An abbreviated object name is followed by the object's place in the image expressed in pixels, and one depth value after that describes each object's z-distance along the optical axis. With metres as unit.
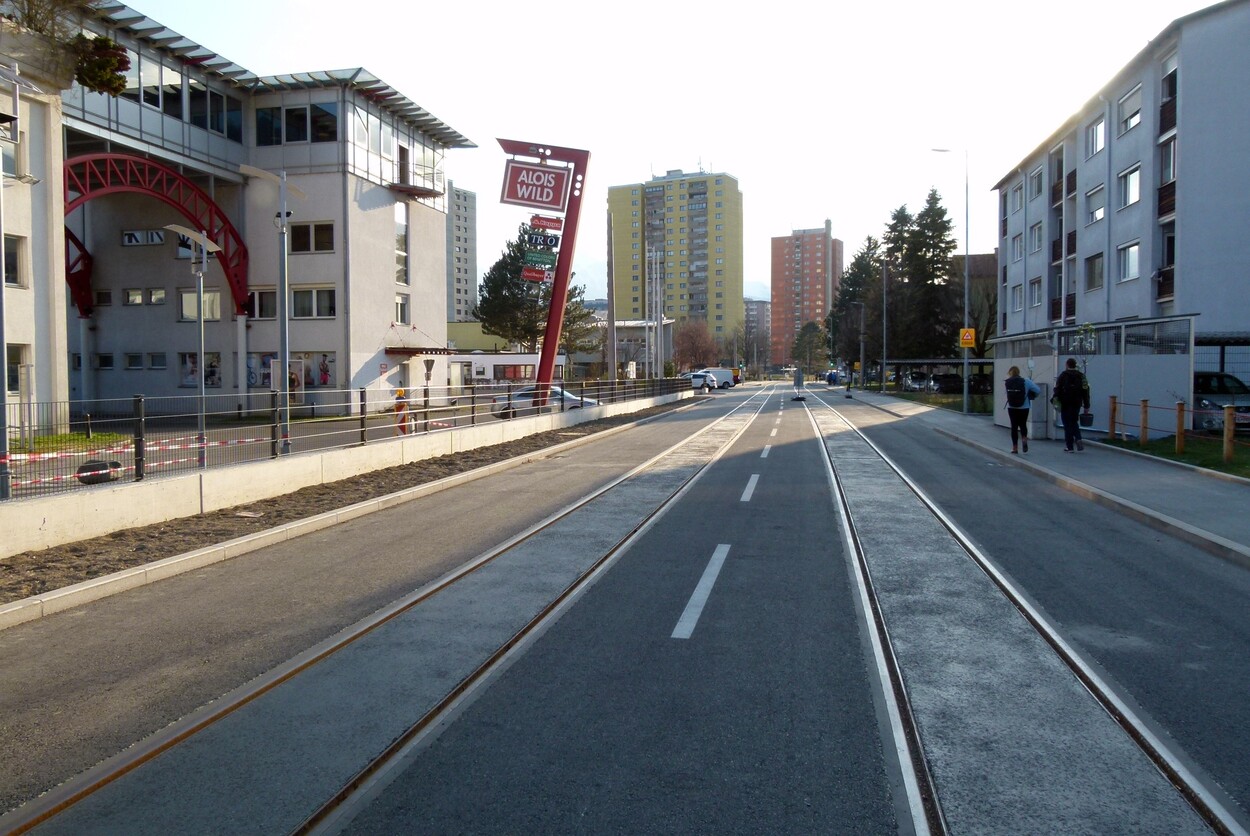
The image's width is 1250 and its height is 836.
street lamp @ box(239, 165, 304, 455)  13.50
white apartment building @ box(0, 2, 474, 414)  38.28
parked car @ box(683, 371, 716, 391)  72.25
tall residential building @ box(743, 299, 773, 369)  145.00
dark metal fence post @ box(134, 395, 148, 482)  10.18
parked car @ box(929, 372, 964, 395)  65.25
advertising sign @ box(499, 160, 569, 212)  29.69
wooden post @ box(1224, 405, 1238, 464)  14.79
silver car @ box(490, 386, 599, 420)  23.80
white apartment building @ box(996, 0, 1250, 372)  28.75
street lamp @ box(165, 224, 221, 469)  23.56
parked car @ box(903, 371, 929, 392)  69.61
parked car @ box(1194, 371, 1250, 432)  21.55
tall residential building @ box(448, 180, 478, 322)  163.75
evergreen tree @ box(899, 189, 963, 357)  68.00
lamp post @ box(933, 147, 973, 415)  35.56
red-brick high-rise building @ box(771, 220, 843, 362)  191.91
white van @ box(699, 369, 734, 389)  84.06
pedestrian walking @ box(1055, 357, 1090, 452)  17.81
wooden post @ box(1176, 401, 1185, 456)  16.56
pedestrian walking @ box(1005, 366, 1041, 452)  18.39
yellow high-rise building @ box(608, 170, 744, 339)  141.00
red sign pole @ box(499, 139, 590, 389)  30.31
